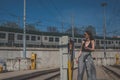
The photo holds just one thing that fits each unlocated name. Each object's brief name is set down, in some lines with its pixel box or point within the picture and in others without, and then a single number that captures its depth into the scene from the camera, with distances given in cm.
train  4094
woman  723
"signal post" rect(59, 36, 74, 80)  627
